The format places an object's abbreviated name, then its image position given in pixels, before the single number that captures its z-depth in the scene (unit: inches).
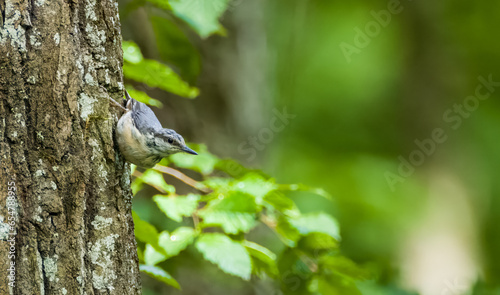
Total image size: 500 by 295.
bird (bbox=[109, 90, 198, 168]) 367.6
